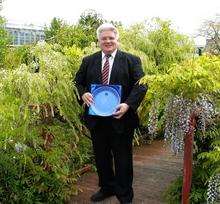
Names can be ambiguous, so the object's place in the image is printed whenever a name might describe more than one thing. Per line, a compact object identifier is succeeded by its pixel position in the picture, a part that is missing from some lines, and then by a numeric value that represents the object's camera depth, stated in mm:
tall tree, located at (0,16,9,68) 6768
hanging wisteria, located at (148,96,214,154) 2094
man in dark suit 2449
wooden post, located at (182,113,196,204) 2140
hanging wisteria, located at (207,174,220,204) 1990
